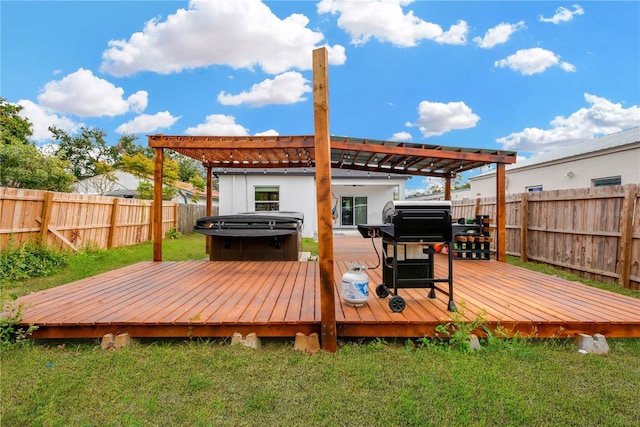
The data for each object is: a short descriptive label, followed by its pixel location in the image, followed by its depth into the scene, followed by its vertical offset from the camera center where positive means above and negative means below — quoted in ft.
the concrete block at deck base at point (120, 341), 8.33 -3.42
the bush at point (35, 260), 17.19 -2.86
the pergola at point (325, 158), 8.16 +3.94
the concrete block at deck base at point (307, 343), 8.21 -3.37
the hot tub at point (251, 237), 18.56 -1.32
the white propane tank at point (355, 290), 9.46 -2.23
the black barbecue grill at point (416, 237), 9.47 -0.63
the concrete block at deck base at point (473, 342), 8.17 -3.28
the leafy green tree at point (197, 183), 81.51 +8.22
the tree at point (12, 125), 56.95 +16.99
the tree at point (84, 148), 92.89 +19.68
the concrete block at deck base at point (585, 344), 8.29 -3.33
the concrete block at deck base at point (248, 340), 8.30 -3.36
